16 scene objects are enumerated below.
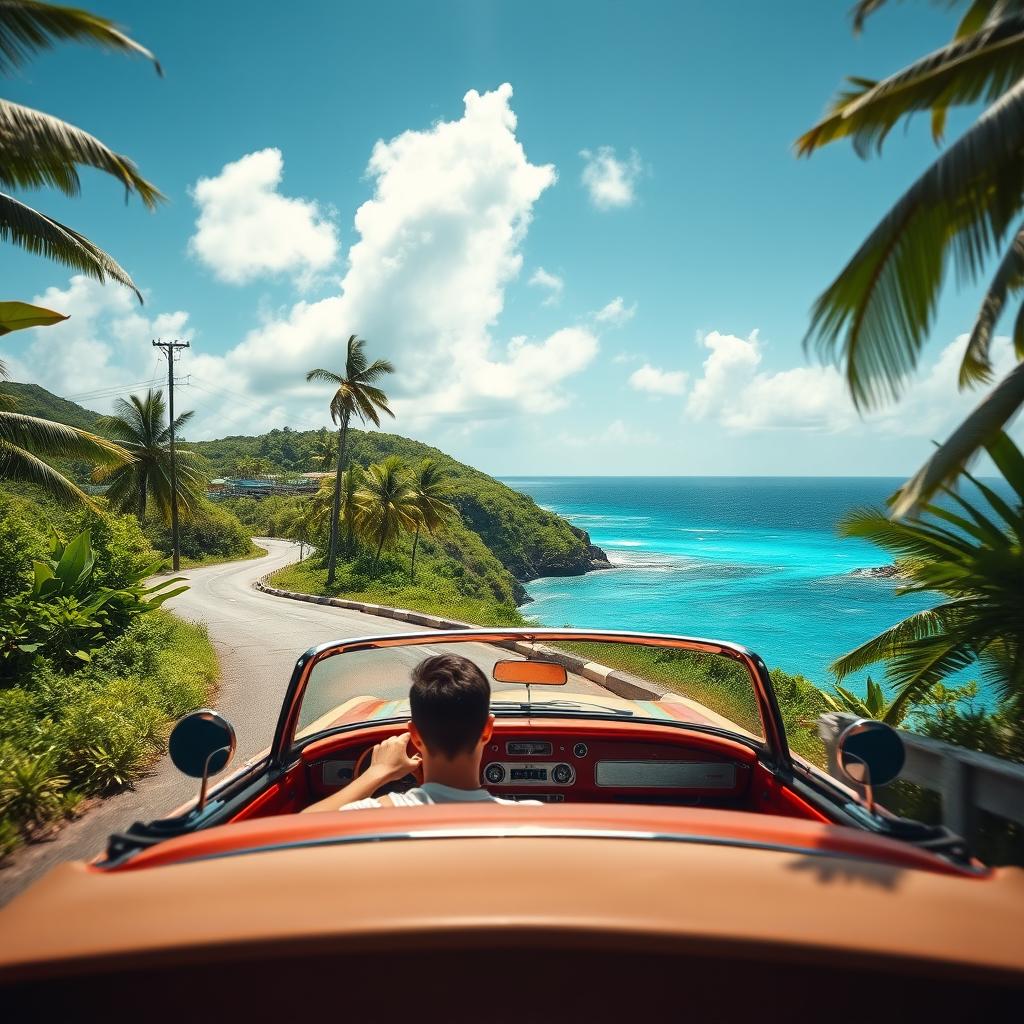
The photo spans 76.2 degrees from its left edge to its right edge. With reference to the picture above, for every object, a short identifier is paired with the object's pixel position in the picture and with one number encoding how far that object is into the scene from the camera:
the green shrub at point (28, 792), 4.86
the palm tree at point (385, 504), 33.38
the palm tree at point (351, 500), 34.88
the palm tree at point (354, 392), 30.08
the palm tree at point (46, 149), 6.08
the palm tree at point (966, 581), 4.64
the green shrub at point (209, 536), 48.19
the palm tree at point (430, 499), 35.19
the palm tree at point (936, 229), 3.65
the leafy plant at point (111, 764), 5.71
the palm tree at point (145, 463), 28.75
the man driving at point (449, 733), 1.70
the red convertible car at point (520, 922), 0.81
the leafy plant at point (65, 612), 7.63
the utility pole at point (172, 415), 30.14
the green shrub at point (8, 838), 4.46
